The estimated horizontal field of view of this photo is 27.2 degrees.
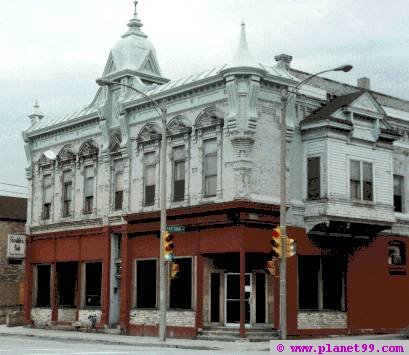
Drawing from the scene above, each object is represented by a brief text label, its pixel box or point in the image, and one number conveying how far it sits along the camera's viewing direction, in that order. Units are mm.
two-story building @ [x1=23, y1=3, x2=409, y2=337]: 32625
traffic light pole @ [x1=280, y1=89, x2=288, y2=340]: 27516
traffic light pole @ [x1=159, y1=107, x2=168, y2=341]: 30141
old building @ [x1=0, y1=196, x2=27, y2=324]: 53253
